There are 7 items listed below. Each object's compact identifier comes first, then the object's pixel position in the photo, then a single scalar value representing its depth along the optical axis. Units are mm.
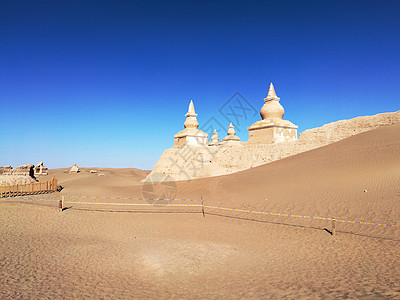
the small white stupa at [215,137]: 46662
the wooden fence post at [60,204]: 12658
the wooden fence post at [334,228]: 8734
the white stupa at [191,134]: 34691
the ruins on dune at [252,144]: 24922
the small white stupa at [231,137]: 38625
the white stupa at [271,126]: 28875
